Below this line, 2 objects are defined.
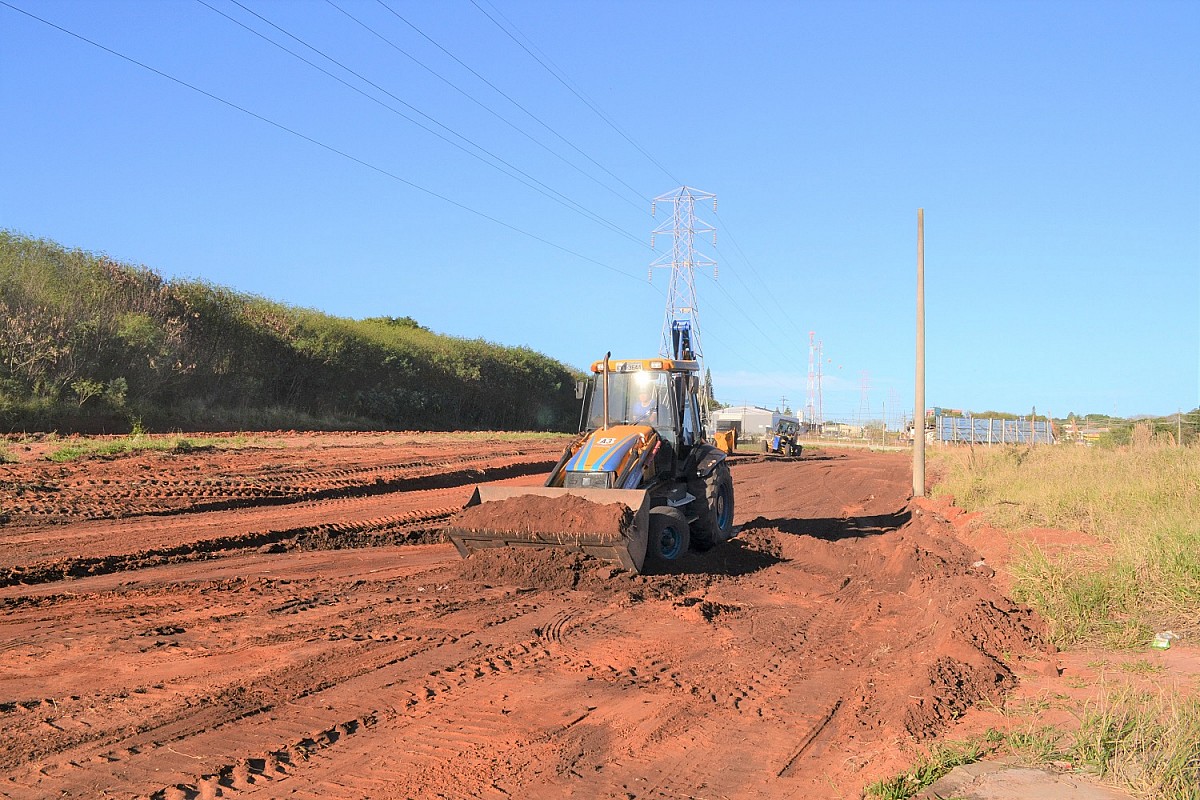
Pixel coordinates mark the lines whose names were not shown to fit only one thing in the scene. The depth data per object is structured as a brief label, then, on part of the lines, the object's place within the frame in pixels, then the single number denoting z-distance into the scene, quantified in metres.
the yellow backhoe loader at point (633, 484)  9.59
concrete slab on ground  4.13
